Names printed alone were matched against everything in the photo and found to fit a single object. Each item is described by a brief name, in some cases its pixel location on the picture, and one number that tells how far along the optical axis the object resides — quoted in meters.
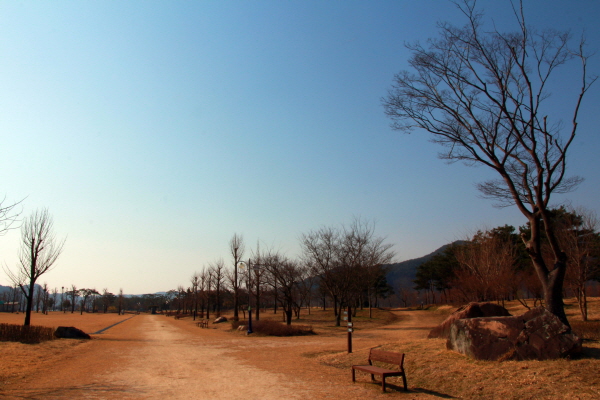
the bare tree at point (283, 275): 33.03
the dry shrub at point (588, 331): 11.72
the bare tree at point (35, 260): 23.83
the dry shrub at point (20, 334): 18.11
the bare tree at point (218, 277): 49.19
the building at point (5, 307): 101.50
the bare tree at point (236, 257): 37.19
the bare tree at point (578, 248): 23.11
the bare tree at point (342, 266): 32.88
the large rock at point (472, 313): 15.15
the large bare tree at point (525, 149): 11.61
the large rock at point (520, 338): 9.16
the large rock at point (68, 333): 21.98
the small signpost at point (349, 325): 13.92
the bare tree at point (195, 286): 60.09
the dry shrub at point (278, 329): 24.92
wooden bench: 8.82
